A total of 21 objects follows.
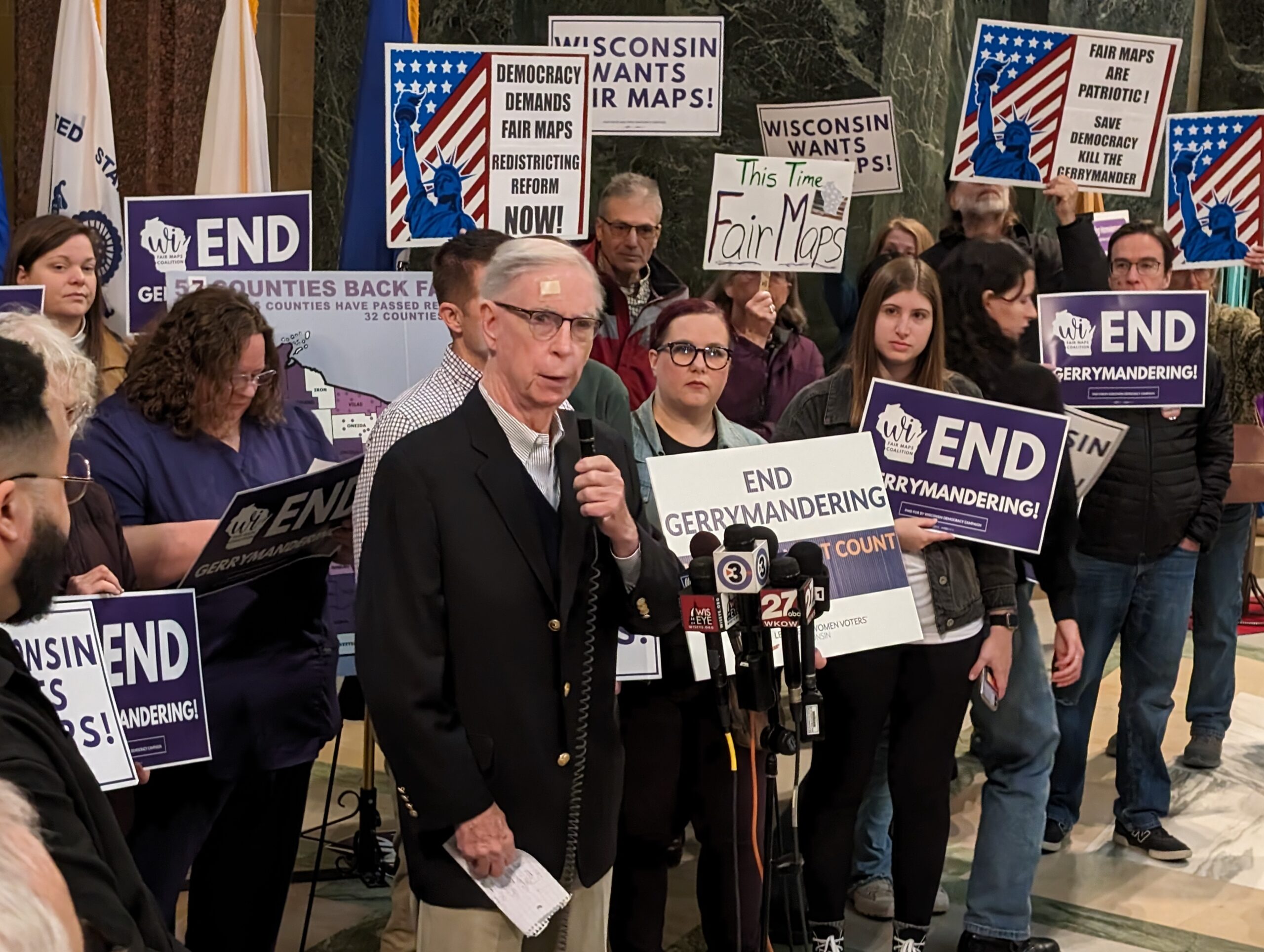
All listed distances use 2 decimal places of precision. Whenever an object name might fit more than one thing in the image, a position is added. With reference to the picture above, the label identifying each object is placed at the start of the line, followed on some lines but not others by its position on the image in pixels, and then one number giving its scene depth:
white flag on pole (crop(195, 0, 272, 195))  7.14
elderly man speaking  2.95
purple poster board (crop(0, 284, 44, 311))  4.33
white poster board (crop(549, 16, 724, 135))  6.32
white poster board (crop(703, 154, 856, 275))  6.04
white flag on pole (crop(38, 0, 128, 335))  6.78
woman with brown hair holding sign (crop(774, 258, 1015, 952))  4.27
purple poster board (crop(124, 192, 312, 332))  5.29
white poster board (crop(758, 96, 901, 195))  6.87
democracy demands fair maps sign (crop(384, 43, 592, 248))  5.50
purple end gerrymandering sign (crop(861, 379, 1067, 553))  4.22
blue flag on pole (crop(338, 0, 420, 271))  6.09
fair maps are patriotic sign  6.37
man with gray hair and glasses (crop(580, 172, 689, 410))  5.78
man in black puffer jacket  5.63
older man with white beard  6.78
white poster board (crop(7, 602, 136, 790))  3.12
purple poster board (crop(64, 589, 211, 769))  3.32
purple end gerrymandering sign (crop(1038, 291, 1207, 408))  5.50
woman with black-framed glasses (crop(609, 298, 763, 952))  4.16
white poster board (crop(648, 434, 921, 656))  3.88
